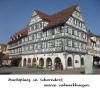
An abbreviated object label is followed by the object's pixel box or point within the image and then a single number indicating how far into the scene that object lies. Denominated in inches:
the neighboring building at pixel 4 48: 1973.4
